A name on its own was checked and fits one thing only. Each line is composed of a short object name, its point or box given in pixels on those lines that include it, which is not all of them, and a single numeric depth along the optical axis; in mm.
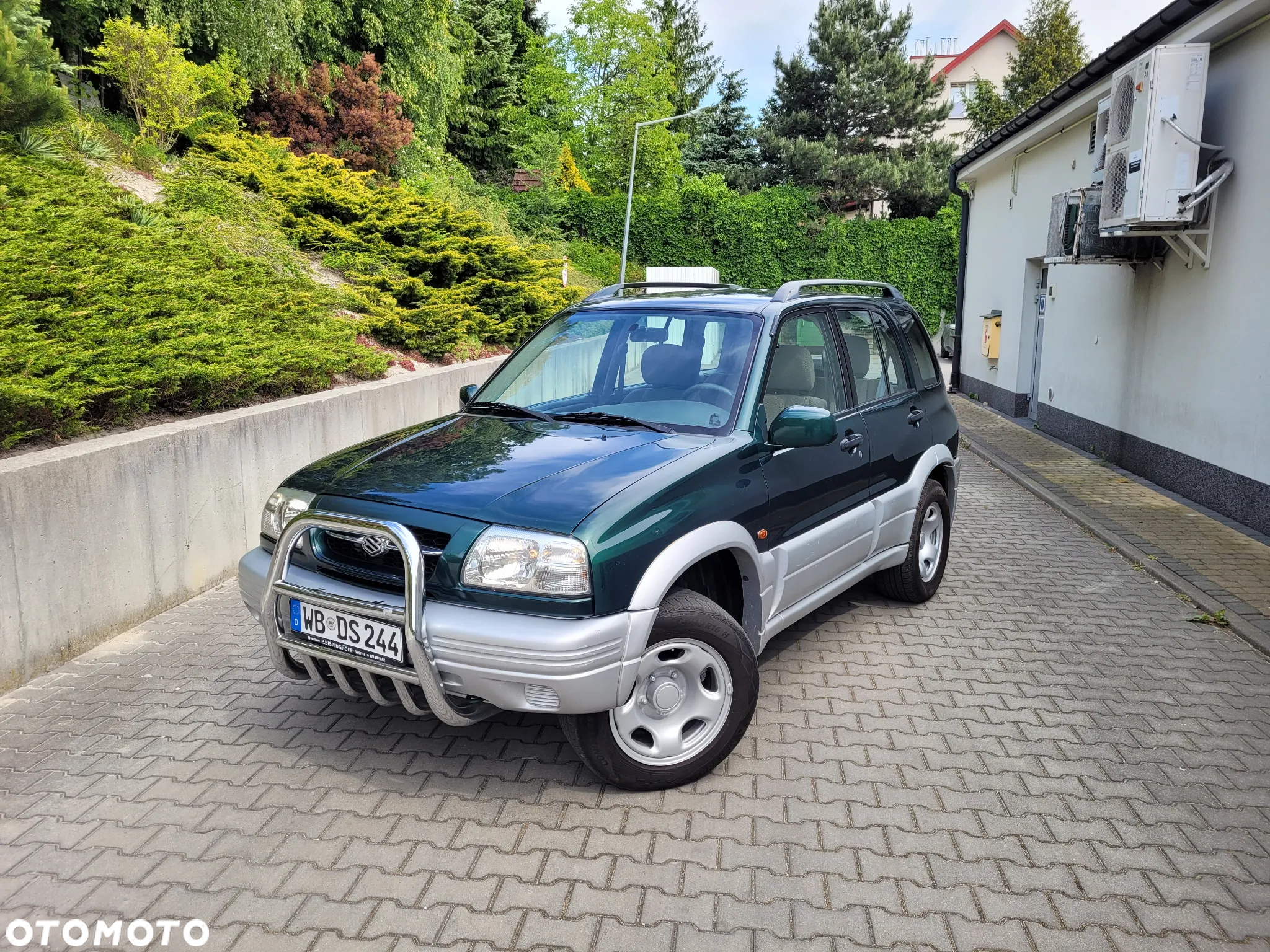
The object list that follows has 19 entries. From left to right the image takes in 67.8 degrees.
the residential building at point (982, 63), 53250
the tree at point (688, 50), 63688
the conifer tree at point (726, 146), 48656
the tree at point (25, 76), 8516
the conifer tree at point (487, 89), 42938
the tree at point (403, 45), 21422
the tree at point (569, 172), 42625
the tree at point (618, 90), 42188
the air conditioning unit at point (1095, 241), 9875
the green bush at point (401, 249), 11633
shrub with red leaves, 20188
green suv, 3277
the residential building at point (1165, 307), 7988
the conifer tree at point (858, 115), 43188
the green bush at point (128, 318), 5609
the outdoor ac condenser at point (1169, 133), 8352
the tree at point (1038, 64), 36438
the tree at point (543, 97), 42625
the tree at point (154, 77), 14016
